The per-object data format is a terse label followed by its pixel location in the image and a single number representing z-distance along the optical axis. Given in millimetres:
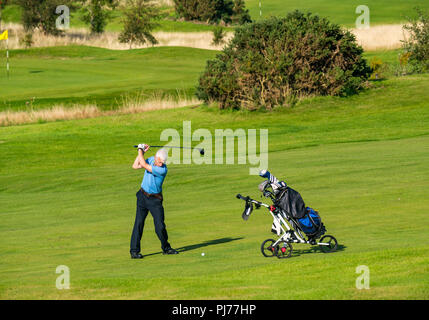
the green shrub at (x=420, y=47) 45094
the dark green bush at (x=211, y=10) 95375
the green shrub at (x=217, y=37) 68456
